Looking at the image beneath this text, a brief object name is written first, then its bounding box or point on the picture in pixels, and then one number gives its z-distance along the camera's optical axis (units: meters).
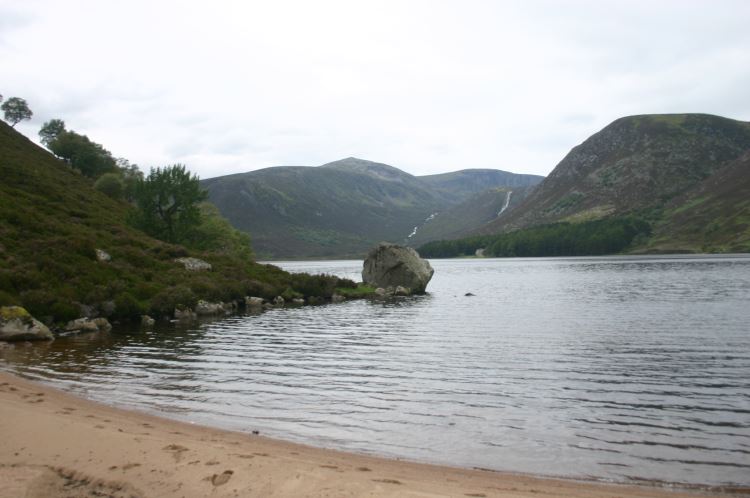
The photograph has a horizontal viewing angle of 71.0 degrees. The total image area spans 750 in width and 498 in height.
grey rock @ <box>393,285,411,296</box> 70.75
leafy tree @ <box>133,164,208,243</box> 71.62
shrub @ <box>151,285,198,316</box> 43.31
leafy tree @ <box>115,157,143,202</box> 104.69
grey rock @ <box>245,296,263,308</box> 54.78
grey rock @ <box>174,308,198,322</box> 44.09
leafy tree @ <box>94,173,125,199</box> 92.94
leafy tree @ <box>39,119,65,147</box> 124.94
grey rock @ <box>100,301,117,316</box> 39.66
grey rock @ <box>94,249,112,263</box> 46.25
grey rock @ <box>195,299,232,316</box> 47.09
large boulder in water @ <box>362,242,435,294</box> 73.31
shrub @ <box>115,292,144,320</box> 40.66
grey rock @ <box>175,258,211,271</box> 55.97
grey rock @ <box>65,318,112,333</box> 34.88
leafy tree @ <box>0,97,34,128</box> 120.25
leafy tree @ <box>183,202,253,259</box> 79.03
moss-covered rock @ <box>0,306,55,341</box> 29.83
